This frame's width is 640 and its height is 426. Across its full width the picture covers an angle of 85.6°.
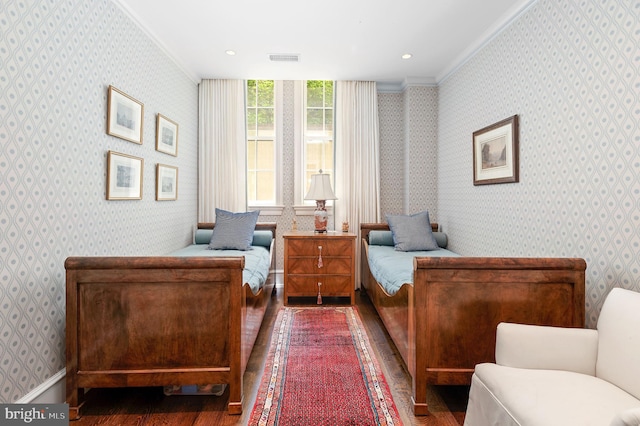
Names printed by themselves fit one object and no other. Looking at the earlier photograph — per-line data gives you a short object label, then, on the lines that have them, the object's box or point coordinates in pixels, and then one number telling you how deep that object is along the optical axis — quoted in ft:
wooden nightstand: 12.23
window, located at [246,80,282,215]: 14.90
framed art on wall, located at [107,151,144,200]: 8.04
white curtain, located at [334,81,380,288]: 14.39
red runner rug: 5.87
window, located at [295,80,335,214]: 15.02
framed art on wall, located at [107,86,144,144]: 8.02
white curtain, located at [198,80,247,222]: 14.17
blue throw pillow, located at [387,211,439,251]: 12.16
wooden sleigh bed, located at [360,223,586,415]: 5.89
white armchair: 3.88
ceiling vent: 11.83
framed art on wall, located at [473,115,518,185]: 8.95
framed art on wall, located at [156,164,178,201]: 10.61
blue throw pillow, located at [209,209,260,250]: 11.84
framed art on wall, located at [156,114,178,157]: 10.60
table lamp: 13.10
